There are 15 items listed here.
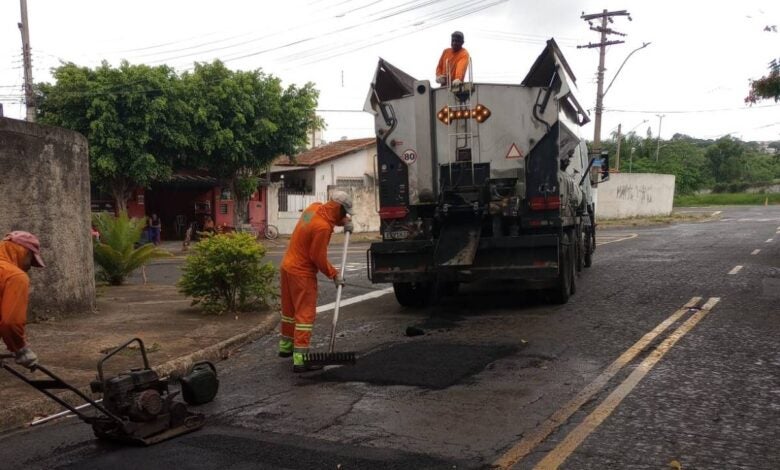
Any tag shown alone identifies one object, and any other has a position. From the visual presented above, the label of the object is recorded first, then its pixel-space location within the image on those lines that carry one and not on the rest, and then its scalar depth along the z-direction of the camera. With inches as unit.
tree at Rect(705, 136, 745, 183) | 3223.4
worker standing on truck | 362.6
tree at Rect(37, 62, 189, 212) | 930.1
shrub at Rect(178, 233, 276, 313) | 366.3
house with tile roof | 1283.2
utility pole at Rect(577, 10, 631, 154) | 1315.2
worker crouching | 158.1
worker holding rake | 262.7
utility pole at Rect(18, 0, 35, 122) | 902.4
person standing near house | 1078.4
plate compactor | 176.6
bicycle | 1211.2
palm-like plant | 493.4
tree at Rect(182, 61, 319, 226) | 1012.5
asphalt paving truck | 352.2
